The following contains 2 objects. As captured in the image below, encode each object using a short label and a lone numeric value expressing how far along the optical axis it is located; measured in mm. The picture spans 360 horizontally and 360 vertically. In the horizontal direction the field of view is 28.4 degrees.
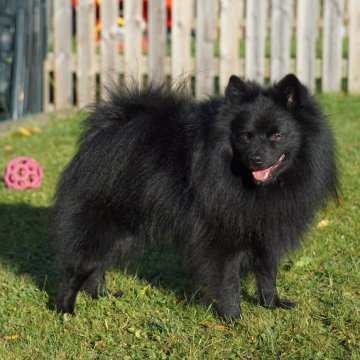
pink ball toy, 7039
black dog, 4055
